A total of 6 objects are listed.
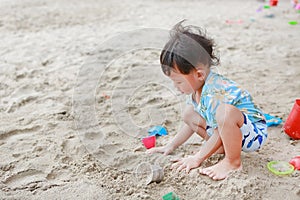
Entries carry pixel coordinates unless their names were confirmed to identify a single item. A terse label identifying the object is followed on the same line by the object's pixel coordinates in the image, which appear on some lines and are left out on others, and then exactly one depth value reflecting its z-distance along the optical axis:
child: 1.51
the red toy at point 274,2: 4.63
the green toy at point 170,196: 1.44
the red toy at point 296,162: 1.60
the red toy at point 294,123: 1.85
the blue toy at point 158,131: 2.02
